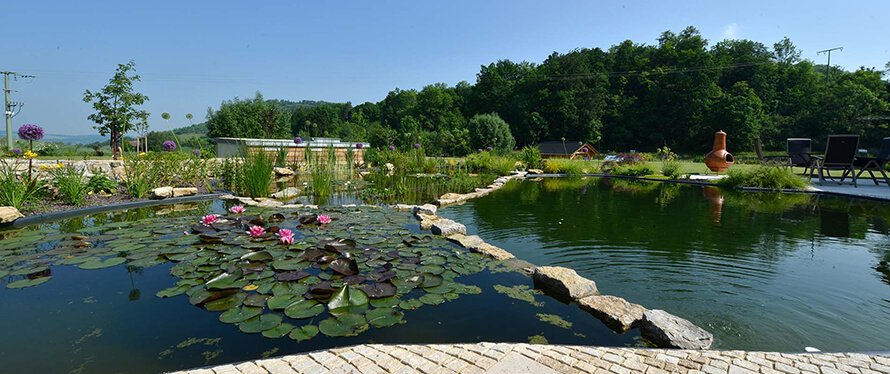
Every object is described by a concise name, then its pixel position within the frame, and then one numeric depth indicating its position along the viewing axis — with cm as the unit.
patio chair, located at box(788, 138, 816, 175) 977
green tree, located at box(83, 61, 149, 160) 1284
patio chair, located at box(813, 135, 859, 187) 820
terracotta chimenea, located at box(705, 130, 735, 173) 1259
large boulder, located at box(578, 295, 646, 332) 217
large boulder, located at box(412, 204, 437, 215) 556
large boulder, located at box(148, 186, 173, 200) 603
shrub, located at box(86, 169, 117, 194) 599
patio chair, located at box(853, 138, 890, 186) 812
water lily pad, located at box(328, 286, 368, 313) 230
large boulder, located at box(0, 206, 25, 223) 414
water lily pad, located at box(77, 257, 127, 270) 297
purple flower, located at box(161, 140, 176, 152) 733
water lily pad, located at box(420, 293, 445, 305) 246
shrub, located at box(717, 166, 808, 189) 834
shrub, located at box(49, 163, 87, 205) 524
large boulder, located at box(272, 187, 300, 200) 677
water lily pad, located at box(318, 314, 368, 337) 204
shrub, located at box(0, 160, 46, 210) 461
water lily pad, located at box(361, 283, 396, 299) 245
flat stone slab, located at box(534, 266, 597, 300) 255
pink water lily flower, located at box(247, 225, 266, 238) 366
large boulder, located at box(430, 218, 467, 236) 411
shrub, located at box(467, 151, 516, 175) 1296
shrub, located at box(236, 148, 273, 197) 652
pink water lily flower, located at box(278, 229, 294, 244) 340
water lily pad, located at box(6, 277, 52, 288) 263
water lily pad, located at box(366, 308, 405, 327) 216
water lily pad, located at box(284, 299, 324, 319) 220
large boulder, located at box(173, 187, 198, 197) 642
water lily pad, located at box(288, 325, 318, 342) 200
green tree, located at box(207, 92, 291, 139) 2855
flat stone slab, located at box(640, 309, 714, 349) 190
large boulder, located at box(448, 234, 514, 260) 341
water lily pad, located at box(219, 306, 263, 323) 217
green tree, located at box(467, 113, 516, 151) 2791
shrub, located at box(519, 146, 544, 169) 1454
